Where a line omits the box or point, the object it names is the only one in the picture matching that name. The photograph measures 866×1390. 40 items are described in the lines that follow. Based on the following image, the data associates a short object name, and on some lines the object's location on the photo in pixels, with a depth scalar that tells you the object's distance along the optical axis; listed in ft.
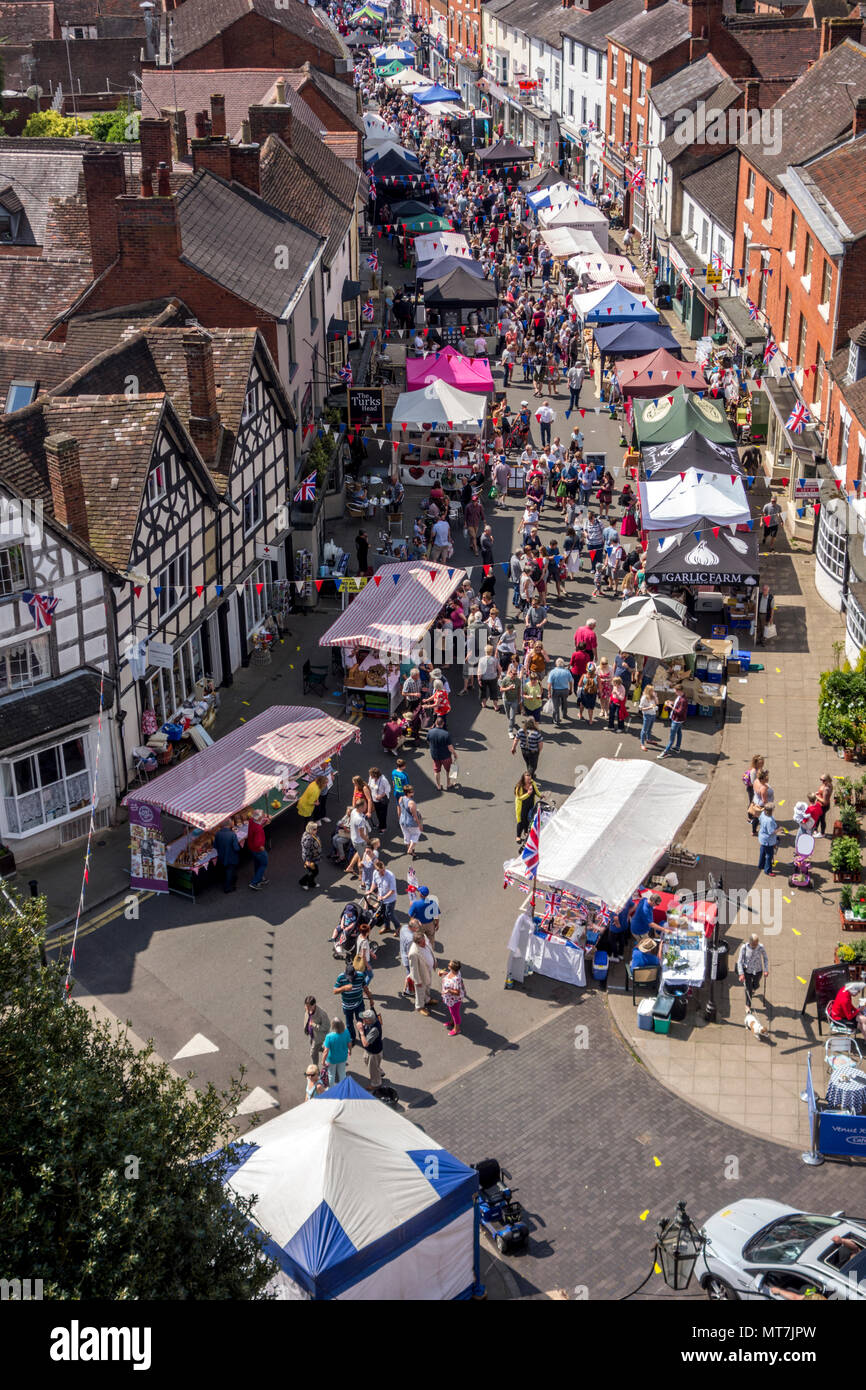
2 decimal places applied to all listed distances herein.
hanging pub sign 133.08
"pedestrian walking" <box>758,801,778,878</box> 79.00
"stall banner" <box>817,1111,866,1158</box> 60.54
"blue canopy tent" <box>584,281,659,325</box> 156.15
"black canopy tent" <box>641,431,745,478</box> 114.83
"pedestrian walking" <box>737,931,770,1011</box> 68.95
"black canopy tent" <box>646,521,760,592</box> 105.40
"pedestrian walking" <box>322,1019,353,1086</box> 63.57
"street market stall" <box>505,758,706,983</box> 72.74
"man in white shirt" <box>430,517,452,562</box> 118.62
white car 50.67
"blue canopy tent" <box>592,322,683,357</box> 148.56
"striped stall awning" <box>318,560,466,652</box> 97.45
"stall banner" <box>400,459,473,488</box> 137.08
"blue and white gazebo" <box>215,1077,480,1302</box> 49.67
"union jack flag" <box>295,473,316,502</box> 112.88
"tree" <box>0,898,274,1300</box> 38.55
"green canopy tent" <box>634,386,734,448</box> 122.01
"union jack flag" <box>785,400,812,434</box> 121.39
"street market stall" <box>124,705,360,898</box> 78.79
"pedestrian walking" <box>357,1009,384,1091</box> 65.21
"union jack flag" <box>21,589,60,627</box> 78.59
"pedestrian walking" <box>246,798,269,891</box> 80.28
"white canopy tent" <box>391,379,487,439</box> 133.80
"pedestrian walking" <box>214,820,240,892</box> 78.84
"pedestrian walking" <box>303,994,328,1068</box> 65.36
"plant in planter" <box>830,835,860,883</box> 78.38
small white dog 68.23
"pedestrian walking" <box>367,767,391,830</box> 83.82
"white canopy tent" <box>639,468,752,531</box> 109.19
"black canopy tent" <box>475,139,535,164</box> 238.07
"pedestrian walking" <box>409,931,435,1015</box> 69.67
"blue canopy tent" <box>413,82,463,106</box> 292.40
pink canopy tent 140.36
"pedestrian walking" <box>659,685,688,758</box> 92.58
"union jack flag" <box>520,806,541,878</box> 74.59
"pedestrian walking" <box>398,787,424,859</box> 81.87
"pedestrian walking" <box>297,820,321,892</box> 79.61
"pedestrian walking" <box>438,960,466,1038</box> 68.08
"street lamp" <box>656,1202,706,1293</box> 54.13
